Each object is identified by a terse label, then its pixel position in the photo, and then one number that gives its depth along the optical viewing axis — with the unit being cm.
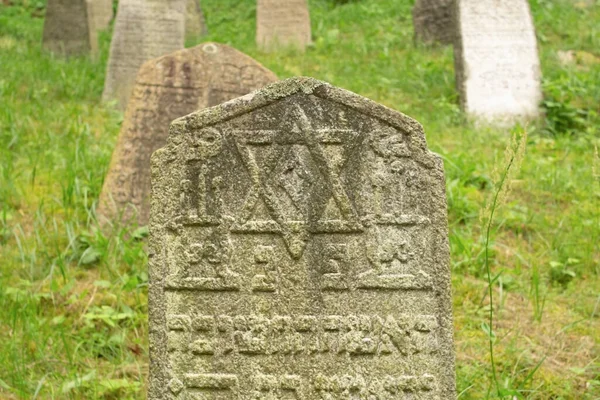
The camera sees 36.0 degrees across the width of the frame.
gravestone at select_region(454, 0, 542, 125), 748
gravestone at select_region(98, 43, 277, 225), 524
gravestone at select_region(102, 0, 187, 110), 759
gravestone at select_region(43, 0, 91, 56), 983
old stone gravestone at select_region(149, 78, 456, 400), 284
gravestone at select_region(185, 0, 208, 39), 1171
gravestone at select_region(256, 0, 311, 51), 1032
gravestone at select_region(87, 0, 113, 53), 1235
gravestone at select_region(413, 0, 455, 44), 1008
